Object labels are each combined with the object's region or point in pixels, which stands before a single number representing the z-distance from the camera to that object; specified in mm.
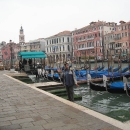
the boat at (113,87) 9218
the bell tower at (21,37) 81688
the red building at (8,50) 78025
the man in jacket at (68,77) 6270
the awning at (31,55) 19681
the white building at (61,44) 53562
